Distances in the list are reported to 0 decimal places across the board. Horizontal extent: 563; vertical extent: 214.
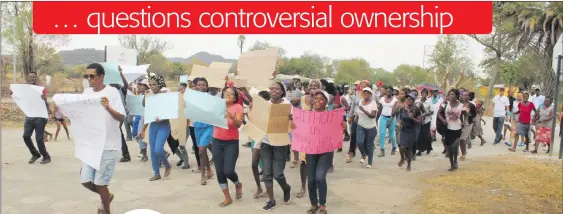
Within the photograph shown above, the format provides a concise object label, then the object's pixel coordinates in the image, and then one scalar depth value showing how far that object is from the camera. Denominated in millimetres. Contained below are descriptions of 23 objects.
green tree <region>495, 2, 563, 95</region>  20234
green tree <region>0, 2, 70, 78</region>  20312
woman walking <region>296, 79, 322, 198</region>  5739
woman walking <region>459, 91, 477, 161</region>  8484
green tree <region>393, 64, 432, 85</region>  72150
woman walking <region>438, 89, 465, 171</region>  8383
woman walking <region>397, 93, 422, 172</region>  8414
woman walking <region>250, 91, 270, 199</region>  6086
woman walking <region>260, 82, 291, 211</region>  5715
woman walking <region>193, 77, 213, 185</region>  6617
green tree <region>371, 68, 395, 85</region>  79375
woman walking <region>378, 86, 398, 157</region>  9906
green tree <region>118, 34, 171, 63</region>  37031
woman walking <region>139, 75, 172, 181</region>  7109
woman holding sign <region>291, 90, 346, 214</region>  5297
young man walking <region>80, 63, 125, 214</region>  4820
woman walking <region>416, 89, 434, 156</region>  10264
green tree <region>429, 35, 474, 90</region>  39125
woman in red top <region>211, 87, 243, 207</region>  5699
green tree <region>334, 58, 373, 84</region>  76062
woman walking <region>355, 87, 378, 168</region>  8461
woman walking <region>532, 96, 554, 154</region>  10867
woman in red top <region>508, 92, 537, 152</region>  11166
